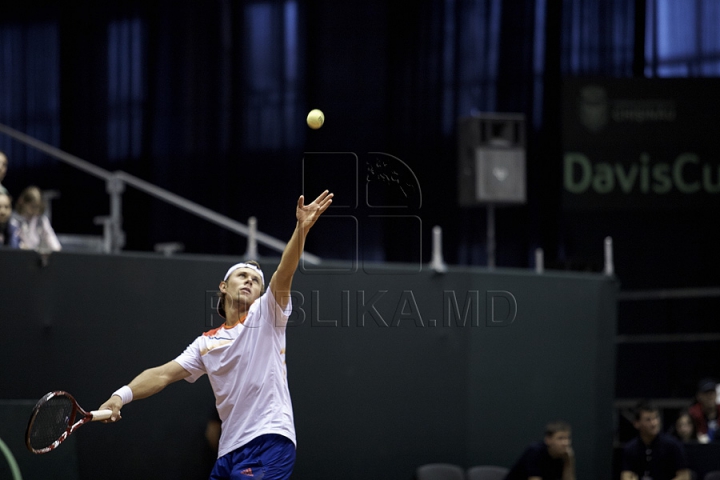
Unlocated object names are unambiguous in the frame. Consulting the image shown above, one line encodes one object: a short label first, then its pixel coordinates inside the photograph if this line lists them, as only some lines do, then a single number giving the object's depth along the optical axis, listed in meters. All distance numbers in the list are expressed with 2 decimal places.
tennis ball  10.79
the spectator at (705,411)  17.33
